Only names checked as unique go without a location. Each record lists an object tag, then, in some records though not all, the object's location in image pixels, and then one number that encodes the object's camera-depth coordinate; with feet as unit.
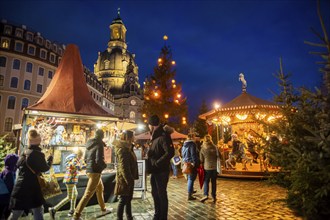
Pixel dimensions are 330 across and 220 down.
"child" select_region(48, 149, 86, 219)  19.02
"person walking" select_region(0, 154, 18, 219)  15.22
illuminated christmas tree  81.00
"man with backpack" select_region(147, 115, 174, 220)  15.48
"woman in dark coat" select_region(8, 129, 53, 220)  12.80
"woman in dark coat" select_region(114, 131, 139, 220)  15.44
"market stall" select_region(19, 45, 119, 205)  26.01
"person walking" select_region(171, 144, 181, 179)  31.65
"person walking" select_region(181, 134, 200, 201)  24.85
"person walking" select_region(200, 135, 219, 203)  24.43
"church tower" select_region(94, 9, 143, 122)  263.08
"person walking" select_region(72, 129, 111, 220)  17.26
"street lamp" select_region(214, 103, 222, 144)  51.45
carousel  44.43
